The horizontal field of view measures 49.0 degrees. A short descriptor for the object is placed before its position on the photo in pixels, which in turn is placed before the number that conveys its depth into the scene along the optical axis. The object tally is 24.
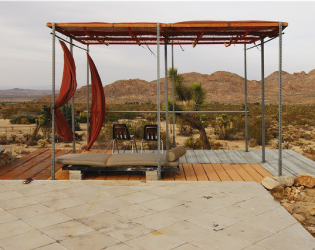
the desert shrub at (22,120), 18.19
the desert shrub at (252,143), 10.99
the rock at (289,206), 4.07
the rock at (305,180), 4.77
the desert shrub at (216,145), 10.77
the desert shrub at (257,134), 11.52
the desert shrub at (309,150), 9.75
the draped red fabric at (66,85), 5.06
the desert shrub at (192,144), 10.70
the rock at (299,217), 3.74
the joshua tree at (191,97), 10.62
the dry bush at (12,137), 11.94
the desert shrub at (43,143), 10.79
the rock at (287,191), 4.63
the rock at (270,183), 4.53
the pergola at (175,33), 4.80
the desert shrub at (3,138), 11.61
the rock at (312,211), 3.95
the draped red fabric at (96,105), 5.93
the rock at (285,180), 4.73
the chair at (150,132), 6.11
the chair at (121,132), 6.12
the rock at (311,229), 3.44
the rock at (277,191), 4.55
